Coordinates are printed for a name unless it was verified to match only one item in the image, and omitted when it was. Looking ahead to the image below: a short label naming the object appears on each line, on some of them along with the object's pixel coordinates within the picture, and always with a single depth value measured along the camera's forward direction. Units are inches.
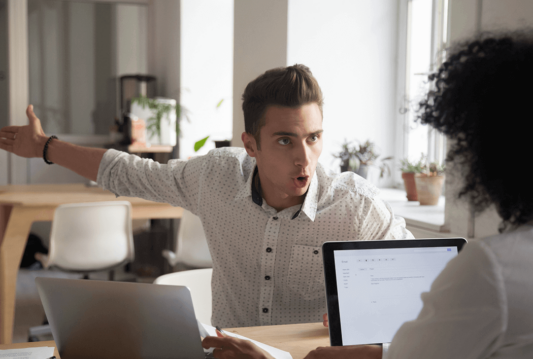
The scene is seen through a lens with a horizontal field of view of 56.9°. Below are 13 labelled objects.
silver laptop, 35.7
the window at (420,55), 95.4
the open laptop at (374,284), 40.2
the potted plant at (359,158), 91.3
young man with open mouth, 53.6
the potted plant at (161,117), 163.6
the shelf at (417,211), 72.3
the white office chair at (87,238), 109.7
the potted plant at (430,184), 85.0
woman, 22.0
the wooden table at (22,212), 107.2
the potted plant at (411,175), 88.7
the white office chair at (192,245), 115.3
